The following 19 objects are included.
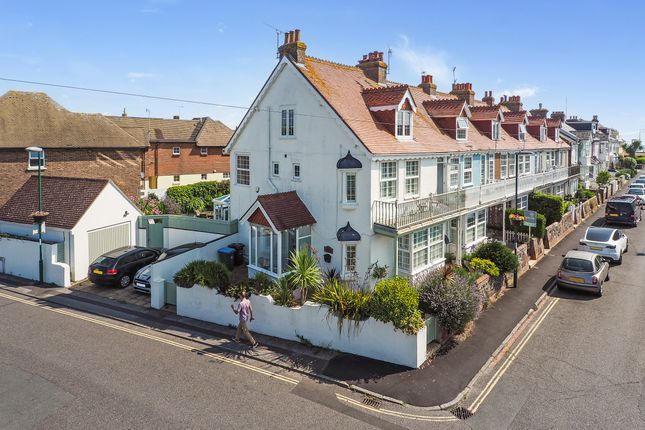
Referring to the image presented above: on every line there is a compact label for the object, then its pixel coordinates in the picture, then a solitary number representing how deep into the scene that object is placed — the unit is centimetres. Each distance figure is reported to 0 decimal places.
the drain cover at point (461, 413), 1069
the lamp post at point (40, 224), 1970
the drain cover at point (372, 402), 1110
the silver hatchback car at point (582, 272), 1848
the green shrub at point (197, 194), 3831
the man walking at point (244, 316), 1406
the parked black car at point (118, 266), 1947
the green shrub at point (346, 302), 1352
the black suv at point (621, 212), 3291
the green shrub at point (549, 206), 2959
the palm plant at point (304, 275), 1532
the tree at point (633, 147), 10606
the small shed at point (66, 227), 2059
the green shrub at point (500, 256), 1939
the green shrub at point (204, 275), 1611
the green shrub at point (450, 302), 1383
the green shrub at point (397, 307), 1280
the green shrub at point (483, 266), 1848
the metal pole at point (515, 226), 1992
